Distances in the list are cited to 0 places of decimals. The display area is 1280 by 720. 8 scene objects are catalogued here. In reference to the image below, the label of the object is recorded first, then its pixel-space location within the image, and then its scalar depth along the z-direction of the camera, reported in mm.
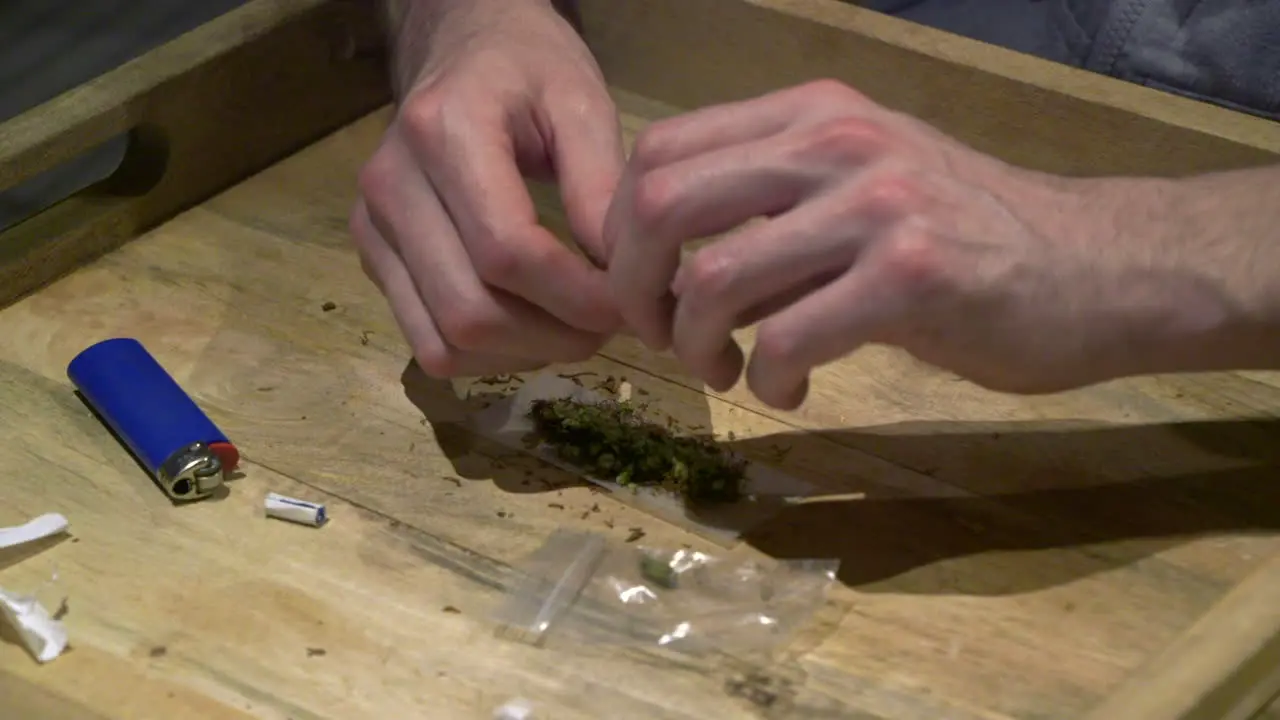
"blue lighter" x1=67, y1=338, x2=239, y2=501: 770
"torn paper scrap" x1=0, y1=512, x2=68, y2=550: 737
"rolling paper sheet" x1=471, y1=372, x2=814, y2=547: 768
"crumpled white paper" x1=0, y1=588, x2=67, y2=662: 673
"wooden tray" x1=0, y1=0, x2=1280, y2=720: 664
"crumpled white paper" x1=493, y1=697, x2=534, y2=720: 639
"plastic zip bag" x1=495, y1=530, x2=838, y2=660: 694
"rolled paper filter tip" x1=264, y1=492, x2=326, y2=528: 757
